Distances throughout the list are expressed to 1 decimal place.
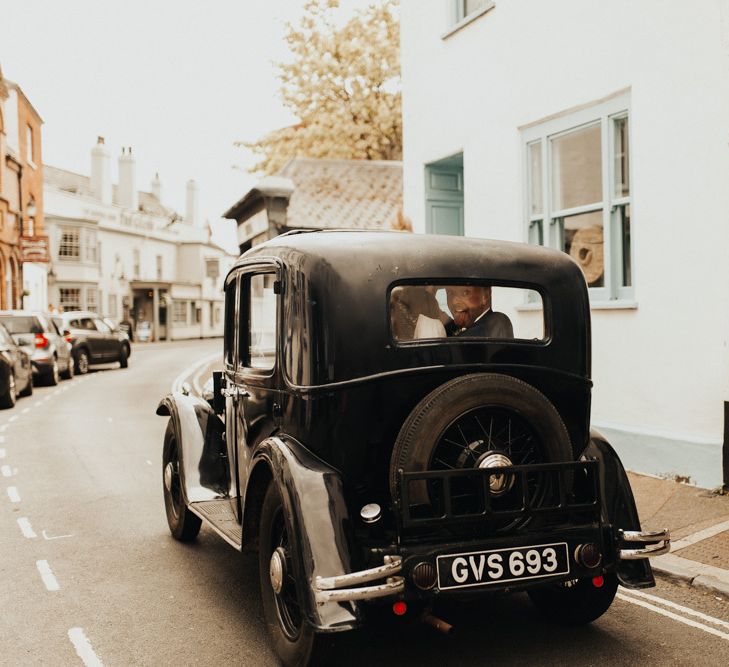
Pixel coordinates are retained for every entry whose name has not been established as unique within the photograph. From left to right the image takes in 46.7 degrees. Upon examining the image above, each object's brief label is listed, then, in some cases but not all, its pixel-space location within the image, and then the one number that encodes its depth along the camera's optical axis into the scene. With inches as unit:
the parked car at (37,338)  727.7
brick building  1289.4
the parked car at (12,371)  570.3
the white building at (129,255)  2001.7
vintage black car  138.8
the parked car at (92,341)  914.1
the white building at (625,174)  282.8
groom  167.3
